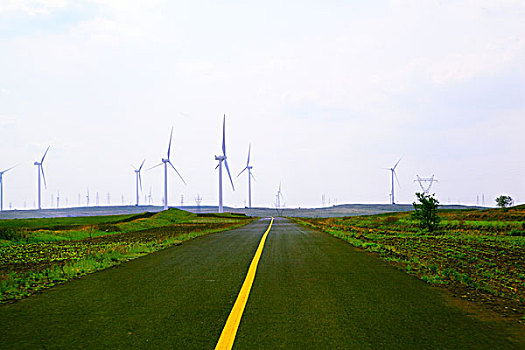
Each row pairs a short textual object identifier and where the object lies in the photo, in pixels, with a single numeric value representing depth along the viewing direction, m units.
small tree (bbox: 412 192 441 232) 33.56
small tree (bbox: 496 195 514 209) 99.88
